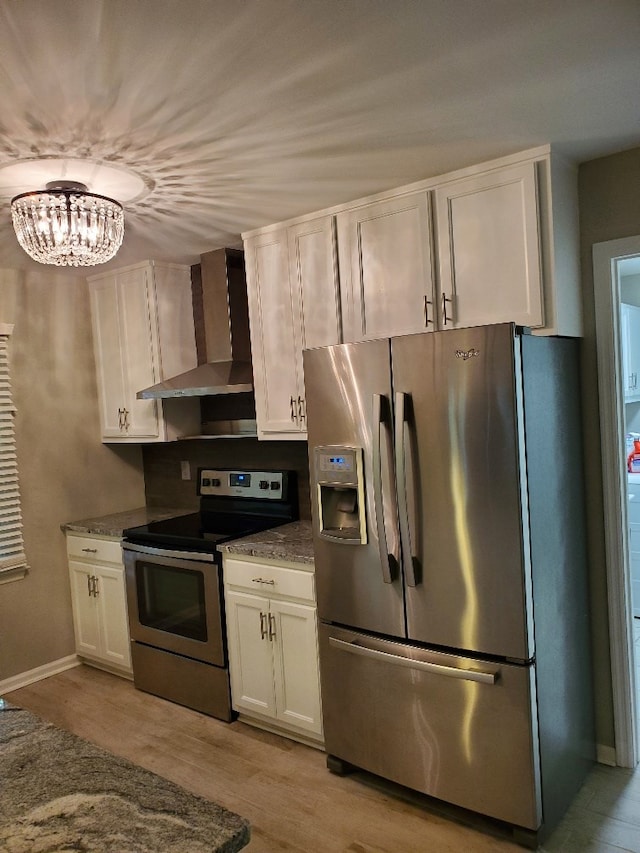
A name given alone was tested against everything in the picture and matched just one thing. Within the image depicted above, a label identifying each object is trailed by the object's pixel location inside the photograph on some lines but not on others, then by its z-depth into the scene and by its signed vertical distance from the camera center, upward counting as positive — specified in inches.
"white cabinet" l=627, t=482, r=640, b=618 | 163.0 -38.5
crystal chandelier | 83.7 +26.8
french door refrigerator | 81.9 -23.3
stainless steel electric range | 122.0 -36.5
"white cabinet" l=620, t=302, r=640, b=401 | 171.9 +10.3
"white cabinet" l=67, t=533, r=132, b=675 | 142.2 -43.3
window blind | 141.3 -15.6
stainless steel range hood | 134.5 +19.4
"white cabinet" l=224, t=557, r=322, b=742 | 108.5 -42.9
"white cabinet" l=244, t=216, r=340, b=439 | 113.6 +18.6
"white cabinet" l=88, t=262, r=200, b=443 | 146.1 +17.7
